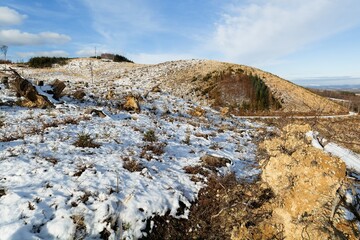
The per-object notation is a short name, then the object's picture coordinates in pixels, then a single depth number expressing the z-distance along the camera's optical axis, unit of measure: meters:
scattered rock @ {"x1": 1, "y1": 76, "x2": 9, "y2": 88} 19.08
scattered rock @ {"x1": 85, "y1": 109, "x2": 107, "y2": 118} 13.99
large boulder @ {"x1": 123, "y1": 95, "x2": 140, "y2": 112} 17.50
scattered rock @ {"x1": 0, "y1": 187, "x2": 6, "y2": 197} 5.78
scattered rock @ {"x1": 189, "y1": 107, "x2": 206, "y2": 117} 20.48
